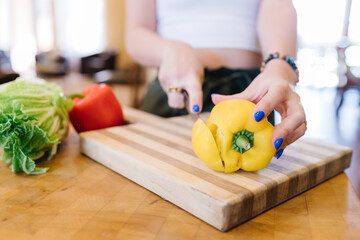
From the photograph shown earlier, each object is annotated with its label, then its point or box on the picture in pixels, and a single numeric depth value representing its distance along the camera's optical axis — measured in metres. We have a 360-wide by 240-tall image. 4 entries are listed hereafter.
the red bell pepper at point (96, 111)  1.04
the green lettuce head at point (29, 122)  0.75
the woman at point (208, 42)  0.88
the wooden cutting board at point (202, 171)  0.58
